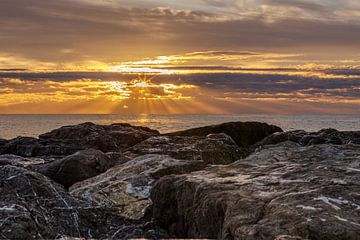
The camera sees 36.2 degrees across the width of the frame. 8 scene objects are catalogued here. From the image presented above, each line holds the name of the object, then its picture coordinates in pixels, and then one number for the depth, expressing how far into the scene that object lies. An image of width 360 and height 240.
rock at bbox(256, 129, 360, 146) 23.40
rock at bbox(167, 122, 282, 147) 30.41
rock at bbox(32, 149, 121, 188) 14.40
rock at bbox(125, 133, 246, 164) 17.45
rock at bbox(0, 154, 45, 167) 16.65
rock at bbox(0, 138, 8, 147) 27.96
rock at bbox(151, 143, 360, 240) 6.72
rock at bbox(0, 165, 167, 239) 7.96
